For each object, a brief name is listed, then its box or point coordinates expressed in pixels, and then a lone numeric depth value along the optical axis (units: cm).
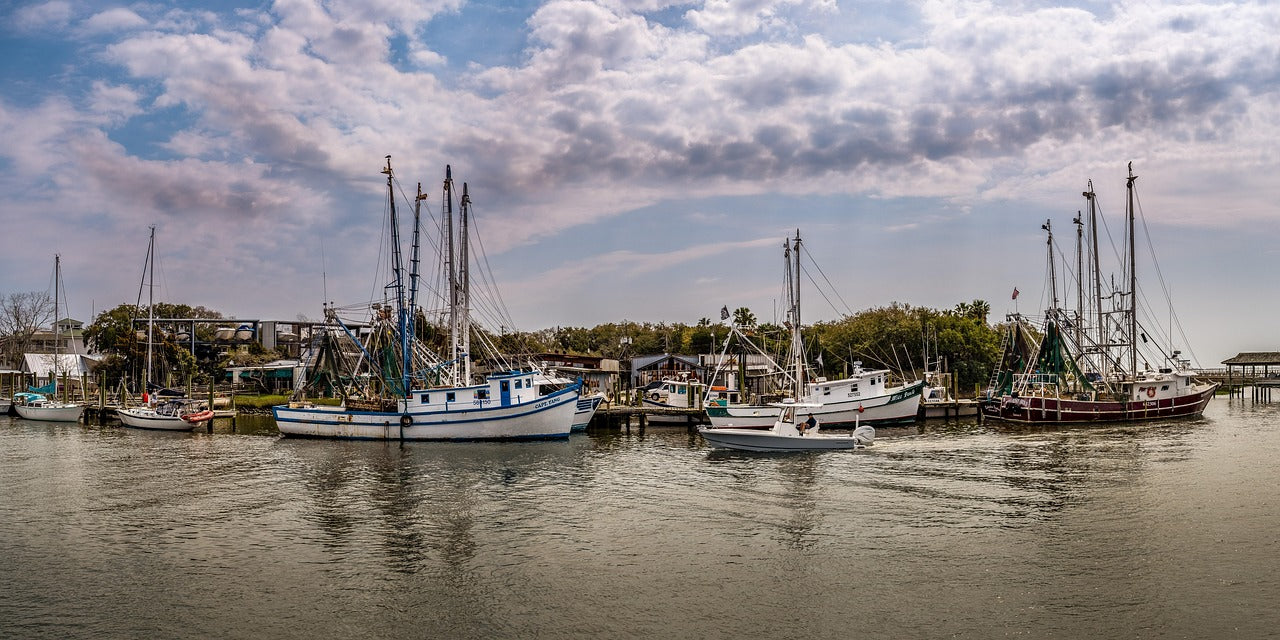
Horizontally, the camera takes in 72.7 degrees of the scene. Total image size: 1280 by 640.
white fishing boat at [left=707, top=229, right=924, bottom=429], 5806
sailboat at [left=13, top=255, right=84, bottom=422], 6962
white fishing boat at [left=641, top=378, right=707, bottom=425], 6184
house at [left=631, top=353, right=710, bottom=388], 8931
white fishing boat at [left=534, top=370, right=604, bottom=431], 5719
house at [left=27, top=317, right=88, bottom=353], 11562
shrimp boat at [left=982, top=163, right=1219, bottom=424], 6162
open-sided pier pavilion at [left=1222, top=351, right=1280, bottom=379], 10269
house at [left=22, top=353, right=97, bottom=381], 9612
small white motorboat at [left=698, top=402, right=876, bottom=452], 4091
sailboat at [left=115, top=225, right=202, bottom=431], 5981
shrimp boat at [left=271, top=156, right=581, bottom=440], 5016
